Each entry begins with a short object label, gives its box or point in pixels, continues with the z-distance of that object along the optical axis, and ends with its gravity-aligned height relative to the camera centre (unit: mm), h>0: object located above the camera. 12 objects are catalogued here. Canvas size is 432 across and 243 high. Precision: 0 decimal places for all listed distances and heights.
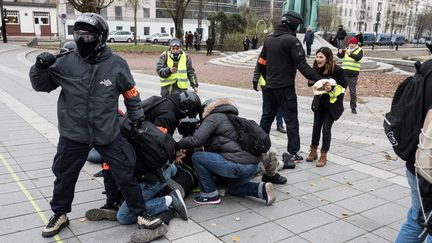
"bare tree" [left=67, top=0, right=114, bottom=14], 30250 +1460
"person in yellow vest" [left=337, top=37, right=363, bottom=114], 9984 -700
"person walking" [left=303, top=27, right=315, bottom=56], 22594 -262
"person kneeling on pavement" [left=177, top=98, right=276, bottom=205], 4285 -1233
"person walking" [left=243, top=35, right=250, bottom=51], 32869 -822
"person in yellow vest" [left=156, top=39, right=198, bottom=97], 6867 -625
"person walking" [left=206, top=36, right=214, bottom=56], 31048 -997
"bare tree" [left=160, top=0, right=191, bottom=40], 32844 +1109
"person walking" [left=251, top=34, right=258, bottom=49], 31516 -644
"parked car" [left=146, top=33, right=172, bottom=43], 49750 -1009
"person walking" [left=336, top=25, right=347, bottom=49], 26247 -69
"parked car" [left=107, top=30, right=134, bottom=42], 48219 -885
